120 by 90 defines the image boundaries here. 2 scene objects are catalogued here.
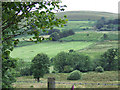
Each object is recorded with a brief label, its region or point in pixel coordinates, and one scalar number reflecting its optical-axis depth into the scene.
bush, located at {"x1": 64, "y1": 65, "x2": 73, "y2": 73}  54.29
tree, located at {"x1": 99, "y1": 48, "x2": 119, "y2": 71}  55.91
